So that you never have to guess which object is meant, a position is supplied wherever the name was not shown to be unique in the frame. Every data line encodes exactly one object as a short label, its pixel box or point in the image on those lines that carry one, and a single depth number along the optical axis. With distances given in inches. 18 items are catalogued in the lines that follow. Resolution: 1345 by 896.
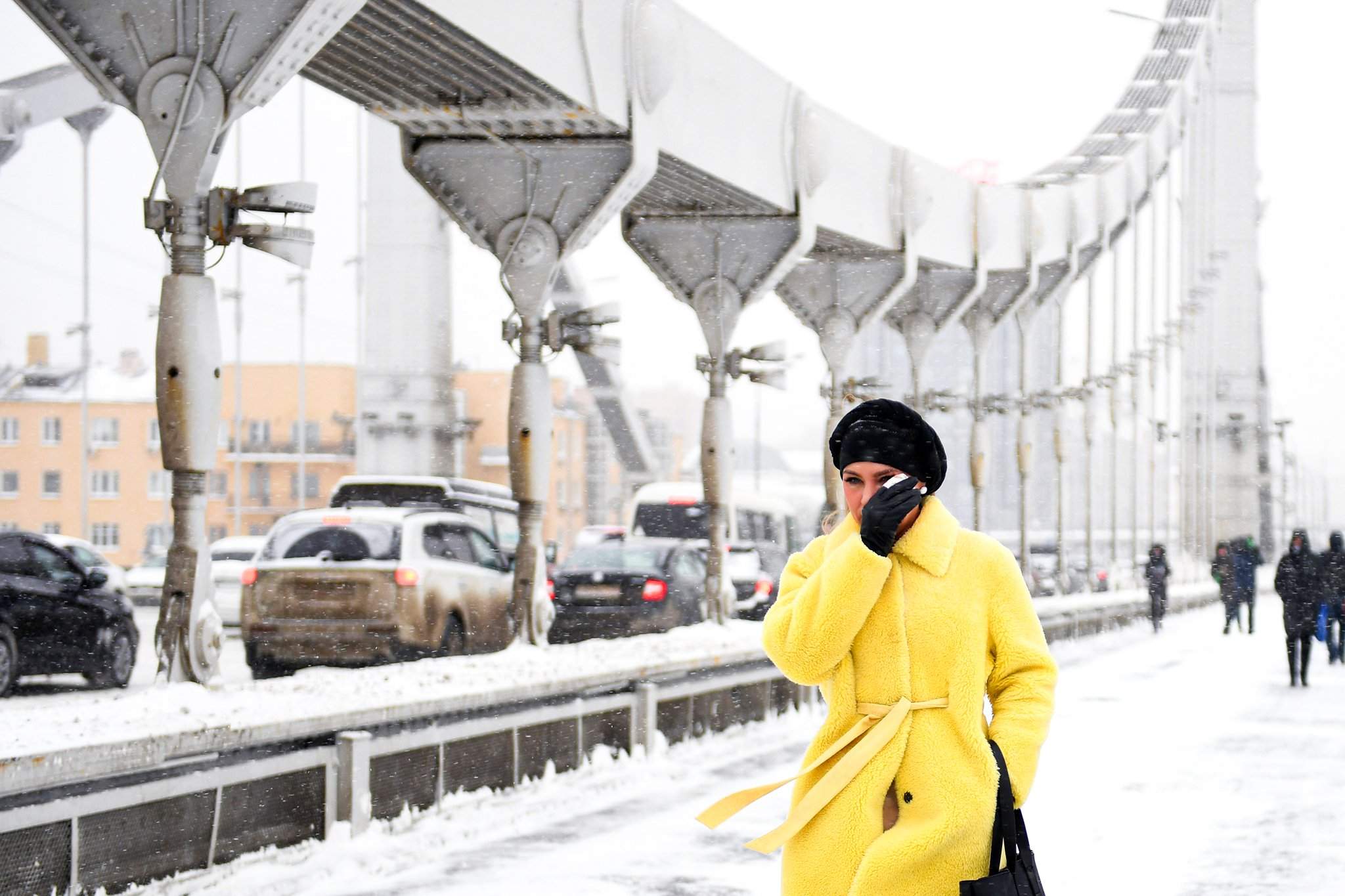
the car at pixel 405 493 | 1080.2
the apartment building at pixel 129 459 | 3216.0
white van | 1418.6
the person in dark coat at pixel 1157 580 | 1277.1
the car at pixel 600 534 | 1608.0
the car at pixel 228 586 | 1010.1
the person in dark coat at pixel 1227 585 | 1215.9
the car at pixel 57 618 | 589.9
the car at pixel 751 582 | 1005.2
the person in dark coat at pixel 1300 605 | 743.1
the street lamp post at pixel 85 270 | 2112.5
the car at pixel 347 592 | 626.2
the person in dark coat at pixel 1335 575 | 839.1
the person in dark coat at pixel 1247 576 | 1190.9
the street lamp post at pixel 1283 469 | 3733.5
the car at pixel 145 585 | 1496.1
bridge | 338.3
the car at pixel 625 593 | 778.2
